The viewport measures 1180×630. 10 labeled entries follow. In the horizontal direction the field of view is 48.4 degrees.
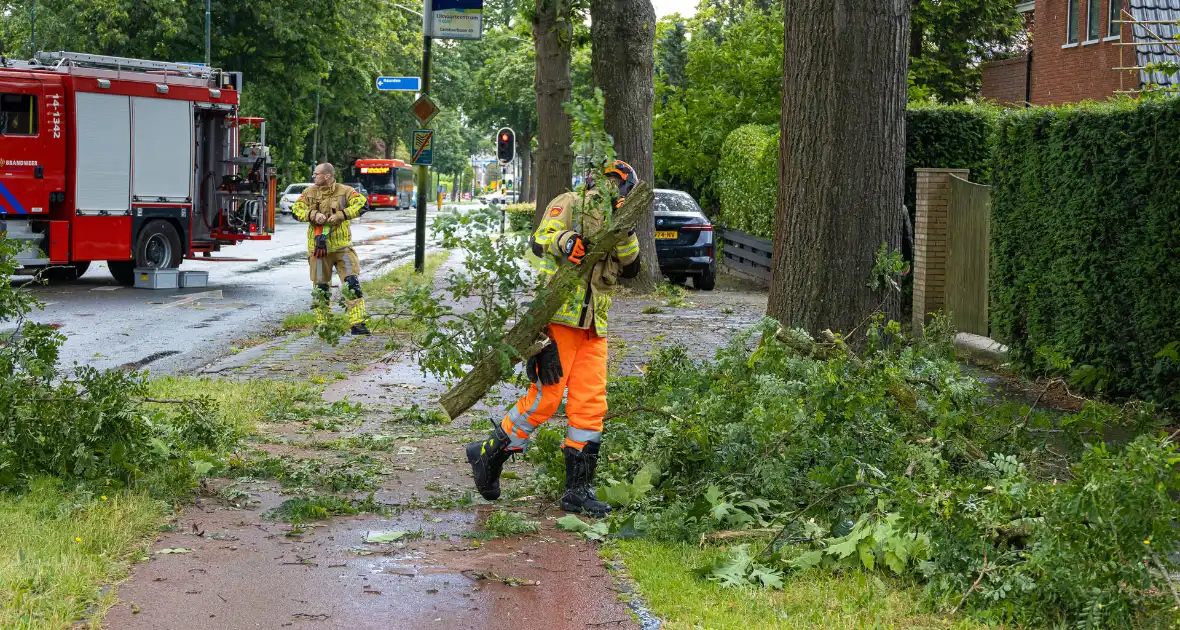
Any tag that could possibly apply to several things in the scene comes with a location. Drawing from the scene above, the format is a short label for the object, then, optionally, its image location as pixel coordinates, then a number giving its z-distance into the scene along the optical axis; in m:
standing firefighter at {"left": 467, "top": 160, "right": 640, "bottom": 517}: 6.19
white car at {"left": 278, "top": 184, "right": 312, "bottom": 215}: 51.94
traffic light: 30.69
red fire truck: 18.05
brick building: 22.23
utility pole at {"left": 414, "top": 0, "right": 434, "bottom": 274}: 19.27
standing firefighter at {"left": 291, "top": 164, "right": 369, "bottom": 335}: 13.02
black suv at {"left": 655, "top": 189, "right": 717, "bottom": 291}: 20.22
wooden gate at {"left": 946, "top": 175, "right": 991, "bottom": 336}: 13.01
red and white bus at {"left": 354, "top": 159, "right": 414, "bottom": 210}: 73.31
